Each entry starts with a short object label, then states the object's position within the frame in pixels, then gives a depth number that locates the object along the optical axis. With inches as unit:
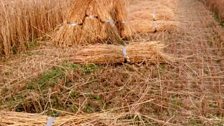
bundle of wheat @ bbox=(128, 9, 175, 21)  259.9
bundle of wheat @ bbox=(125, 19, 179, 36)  238.3
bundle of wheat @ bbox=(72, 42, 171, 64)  175.5
